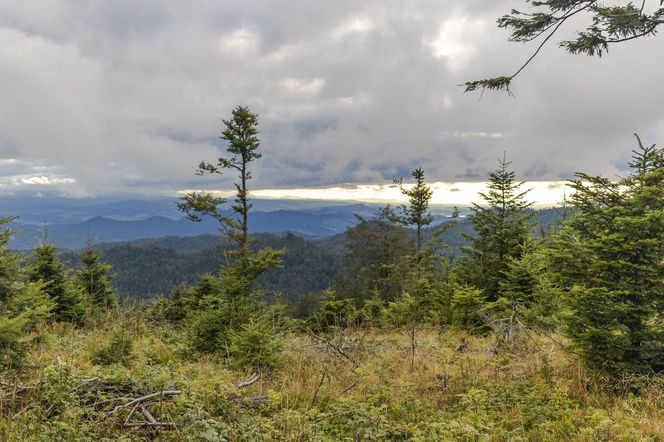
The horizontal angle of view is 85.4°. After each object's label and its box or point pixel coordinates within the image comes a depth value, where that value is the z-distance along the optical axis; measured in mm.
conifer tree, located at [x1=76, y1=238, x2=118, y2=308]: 20875
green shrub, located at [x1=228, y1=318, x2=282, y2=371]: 6980
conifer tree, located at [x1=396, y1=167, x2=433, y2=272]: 28531
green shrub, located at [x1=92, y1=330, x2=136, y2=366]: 6912
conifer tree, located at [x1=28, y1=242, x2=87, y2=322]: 15062
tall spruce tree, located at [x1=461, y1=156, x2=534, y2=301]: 15789
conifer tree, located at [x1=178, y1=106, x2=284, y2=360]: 9181
